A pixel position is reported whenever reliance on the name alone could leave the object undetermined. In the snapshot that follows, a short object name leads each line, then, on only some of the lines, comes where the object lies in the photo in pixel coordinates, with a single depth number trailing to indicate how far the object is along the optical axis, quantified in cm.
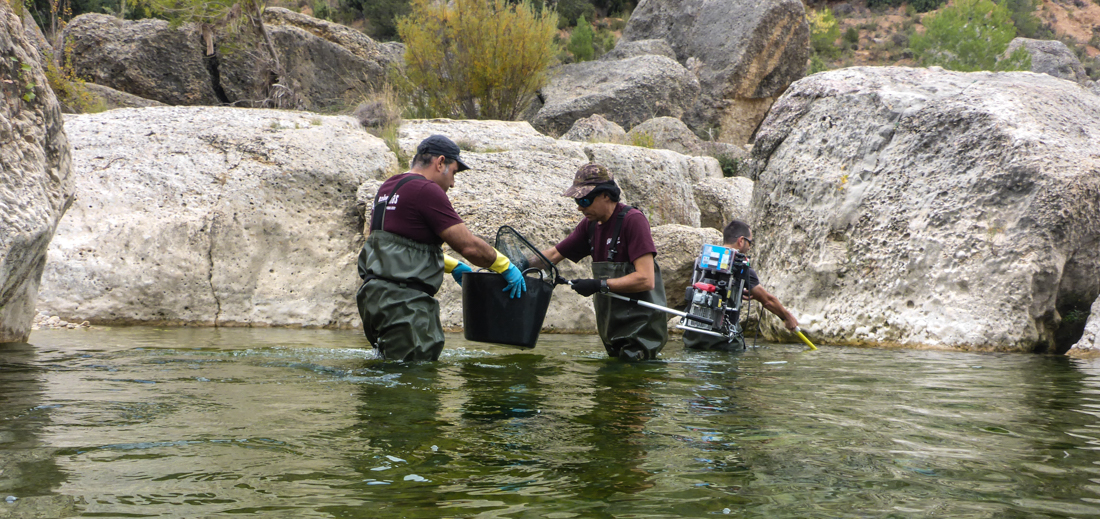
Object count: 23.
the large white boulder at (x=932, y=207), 663
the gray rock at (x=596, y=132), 1416
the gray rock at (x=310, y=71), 1482
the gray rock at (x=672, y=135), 1628
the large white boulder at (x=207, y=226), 820
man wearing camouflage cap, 504
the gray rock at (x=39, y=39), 1249
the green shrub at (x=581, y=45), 2627
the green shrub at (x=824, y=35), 4006
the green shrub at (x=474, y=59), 1454
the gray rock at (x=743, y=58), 2300
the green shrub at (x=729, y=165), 1705
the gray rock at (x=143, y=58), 1408
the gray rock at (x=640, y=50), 2362
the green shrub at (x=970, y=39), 2627
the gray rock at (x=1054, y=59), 3297
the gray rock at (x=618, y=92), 1731
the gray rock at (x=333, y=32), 1565
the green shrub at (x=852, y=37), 4262
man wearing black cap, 457
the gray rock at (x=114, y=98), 1266
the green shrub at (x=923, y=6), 4556
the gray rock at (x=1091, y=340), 632
